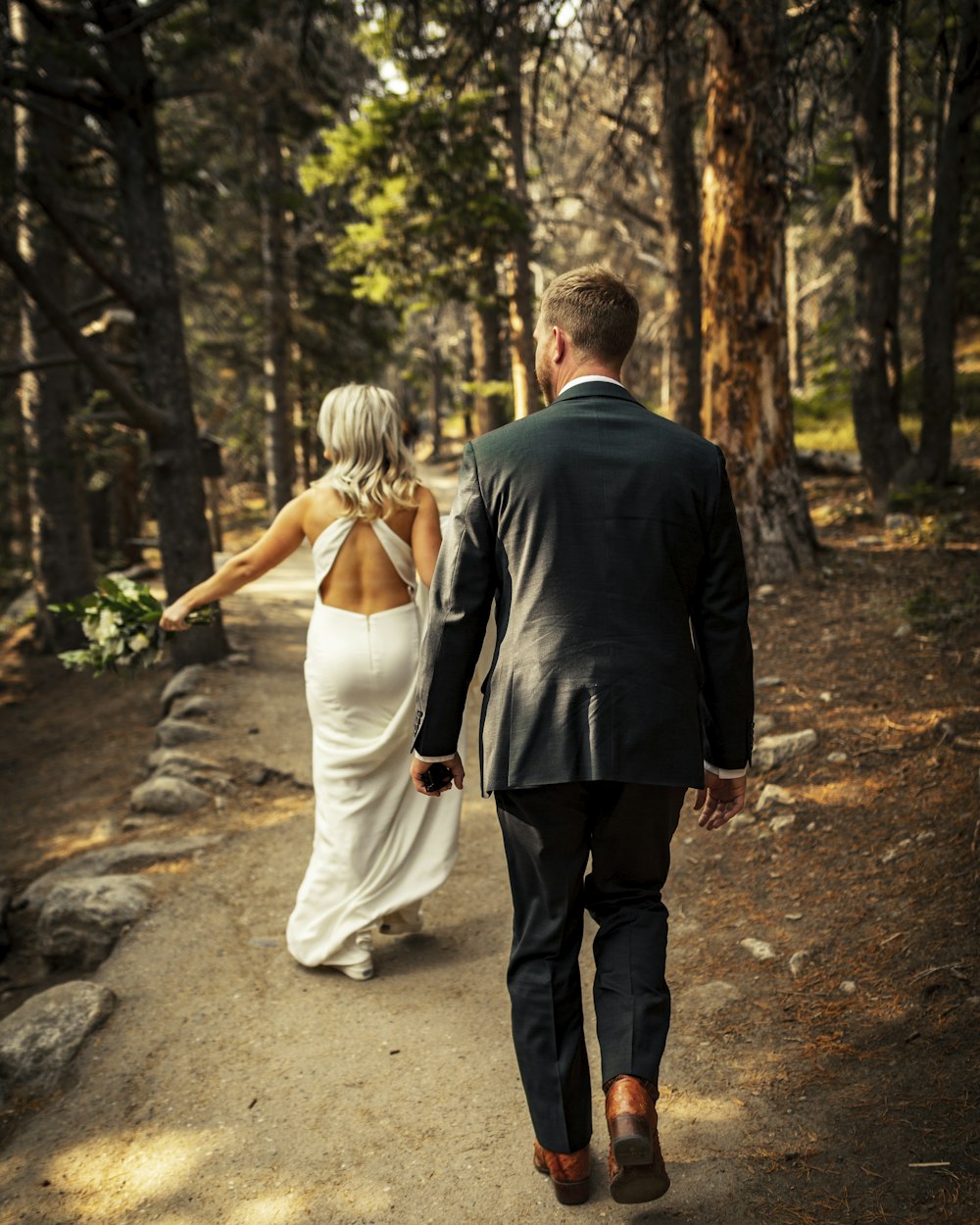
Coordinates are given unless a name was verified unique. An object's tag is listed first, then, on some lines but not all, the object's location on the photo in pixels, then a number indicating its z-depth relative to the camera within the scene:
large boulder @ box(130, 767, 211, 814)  6.99
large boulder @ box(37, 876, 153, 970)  5.02
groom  2.65
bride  4.28
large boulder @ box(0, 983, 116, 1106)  3.88
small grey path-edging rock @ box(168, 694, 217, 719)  8.75
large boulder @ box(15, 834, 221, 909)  5.86
